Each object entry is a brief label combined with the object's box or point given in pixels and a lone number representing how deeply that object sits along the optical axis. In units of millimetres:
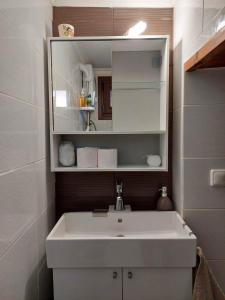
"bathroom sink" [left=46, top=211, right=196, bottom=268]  1090
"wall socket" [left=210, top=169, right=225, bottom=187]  1296
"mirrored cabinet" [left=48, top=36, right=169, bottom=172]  1418
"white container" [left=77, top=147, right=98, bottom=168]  1460
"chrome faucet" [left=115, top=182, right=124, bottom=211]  1494
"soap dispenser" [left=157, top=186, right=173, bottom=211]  1485
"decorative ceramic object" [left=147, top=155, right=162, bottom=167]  1475
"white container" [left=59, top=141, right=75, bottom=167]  1492
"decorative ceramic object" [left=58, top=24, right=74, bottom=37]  1417
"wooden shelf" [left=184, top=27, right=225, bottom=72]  838
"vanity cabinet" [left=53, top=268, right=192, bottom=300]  1119
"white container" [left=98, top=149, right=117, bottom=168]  1448
